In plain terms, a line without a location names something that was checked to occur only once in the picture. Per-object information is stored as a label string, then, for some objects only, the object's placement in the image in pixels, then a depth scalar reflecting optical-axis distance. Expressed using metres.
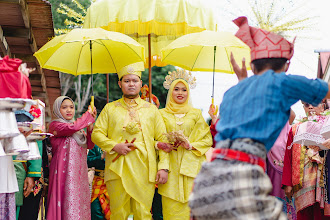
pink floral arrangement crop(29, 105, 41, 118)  4.99
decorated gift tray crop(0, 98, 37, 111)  3.88
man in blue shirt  2.77
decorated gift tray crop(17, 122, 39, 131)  4.21
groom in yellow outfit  5.35
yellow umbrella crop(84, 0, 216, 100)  6.65
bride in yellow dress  5.53
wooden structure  5.98
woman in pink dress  5.59
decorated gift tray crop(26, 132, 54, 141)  4.50
